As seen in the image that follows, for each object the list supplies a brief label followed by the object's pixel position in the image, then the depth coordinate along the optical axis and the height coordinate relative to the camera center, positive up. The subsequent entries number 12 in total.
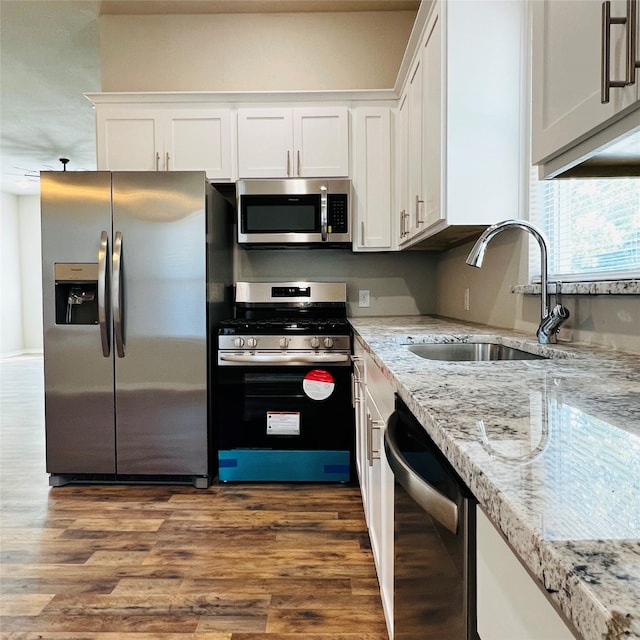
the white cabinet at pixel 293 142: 3.13 +0.99
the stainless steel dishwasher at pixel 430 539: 0.61 -0.35
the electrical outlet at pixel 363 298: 3.49 +0.03
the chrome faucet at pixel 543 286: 1.50 +0.05
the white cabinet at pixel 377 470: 1.37 -0.55
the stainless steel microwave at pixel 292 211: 3.06 +0.55
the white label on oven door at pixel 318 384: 2.74 -0.44
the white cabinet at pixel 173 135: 3.14 +1.04
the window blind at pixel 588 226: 1.54 +0.26
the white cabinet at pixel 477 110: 2.00 +0.77
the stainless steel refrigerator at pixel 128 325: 2.70 -0.11
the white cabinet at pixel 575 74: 0.84 +0.43
